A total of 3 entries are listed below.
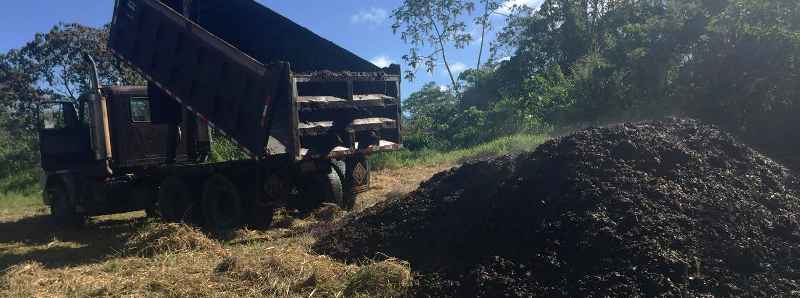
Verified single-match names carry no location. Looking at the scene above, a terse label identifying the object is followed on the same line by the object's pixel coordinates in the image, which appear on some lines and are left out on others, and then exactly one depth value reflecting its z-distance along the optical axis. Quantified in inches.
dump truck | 284.0
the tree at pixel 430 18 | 1104.2
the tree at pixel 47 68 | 886.4
